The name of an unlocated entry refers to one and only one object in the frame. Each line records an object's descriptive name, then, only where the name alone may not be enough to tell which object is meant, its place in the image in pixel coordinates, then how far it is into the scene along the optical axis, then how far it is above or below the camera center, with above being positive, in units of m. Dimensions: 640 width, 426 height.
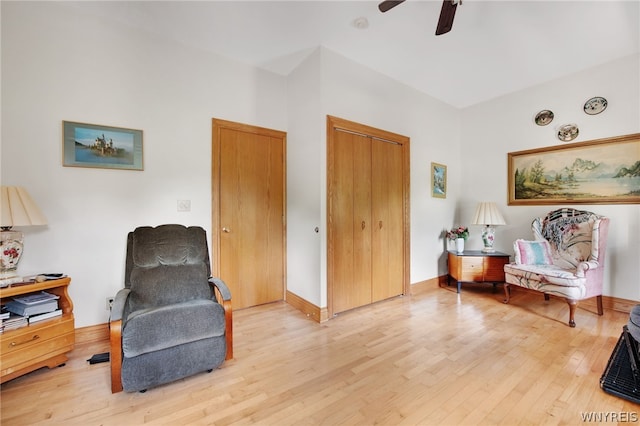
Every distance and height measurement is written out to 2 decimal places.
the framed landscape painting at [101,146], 2.17 +0.56
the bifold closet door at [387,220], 3.21 -0.14
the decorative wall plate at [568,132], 3.24 +0.97
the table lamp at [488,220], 3.58 -0.15
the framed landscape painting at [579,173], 2.91 +0.45
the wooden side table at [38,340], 1.63 -0.86
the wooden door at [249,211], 2.89 -0.01
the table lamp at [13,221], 1.72 -0.07
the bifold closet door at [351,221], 2.86 -0.12
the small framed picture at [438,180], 3.89 +0.44
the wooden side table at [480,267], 3.51 -0.78
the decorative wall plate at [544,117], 3.43 +1.22
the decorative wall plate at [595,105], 3.05 +1.23
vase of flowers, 3.76 -0.39
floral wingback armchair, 2.63 -0.55
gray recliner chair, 1.58 -0.69
